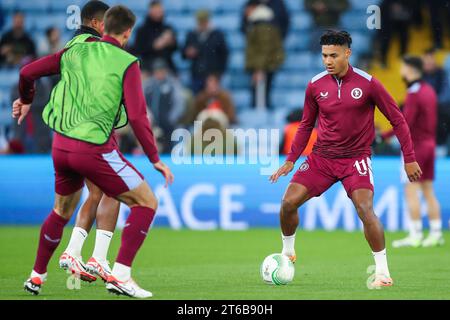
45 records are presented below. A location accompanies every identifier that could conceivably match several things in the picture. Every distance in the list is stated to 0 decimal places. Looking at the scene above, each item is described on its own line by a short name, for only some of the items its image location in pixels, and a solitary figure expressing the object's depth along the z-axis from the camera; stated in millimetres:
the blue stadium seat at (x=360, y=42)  20469
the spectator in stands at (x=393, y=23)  18703
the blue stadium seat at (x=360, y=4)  19500
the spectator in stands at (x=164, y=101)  17844
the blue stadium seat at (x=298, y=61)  20375
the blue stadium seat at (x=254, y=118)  19266
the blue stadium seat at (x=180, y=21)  21344
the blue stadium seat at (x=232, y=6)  21278
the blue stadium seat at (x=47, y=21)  20859
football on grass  9539
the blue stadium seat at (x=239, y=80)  20797
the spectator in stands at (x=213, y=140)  16625
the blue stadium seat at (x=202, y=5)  21266
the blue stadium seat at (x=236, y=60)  21078
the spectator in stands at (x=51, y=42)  19062
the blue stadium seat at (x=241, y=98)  20484
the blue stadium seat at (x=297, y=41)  20516
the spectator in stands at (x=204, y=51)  19312
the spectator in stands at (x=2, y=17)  20938
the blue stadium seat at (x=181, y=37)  20833
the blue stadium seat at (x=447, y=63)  19658
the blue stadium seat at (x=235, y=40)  21188
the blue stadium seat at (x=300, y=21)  20641
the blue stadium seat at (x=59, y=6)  21081
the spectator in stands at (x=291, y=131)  16734
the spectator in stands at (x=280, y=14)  19469
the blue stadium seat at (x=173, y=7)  21436
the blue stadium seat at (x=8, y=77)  20172
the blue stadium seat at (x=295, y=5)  20438
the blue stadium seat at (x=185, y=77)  20062
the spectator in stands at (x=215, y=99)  18516
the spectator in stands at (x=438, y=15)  19094
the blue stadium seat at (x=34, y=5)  21219
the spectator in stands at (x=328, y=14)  19047
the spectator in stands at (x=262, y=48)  19242
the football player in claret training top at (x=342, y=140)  9398
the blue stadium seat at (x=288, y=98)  19938
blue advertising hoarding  16203
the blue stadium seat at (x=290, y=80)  20281
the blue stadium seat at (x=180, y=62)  20403
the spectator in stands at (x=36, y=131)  17516
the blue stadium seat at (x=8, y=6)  21000
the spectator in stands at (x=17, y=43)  19719
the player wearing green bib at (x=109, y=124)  8211
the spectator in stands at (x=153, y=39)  19328
